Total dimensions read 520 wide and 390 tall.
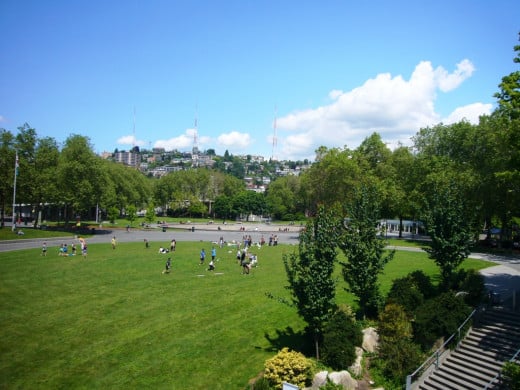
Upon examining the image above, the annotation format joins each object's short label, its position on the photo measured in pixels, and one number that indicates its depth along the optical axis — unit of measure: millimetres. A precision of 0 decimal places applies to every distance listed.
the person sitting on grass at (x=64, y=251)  40094
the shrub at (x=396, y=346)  15664
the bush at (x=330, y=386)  14508
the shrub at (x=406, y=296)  19000
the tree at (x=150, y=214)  82419
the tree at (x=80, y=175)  63750
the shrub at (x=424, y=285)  21234
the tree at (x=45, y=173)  63406
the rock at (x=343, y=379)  14820
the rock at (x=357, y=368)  15980
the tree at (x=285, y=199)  130125
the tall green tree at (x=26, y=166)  61656
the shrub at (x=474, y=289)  19125
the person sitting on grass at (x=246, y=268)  31828
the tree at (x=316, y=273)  16344
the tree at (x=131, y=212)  77375
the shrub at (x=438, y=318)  16672
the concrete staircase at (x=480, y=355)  14812
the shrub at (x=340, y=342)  15914
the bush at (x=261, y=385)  14901
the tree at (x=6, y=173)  58903
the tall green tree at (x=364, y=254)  18781
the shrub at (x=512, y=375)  11898
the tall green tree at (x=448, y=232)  20828
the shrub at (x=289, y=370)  15055
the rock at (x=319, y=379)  14891
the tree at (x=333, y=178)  58781
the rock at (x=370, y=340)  17439
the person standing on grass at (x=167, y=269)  31716
